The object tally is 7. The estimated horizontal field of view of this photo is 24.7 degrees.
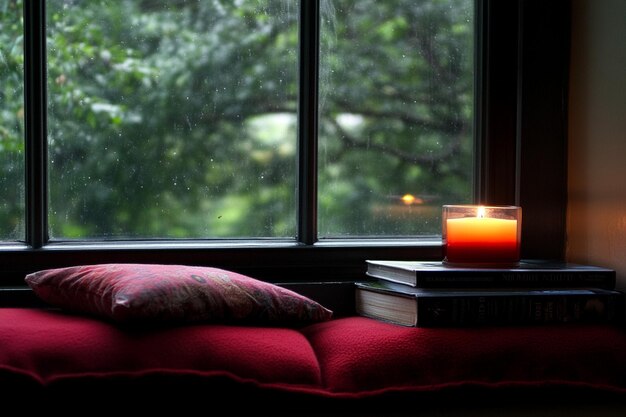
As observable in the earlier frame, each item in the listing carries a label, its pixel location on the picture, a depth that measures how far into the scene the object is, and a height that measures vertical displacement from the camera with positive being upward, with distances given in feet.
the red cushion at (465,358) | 4.78 -0.59
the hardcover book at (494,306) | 5.03 -0.46
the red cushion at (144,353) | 4.57 -0.53
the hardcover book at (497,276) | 5.15 -0.37
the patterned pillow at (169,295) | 4.77 -0.40
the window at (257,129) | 5.54 +0.20
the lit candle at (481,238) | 5.36 -0.24
